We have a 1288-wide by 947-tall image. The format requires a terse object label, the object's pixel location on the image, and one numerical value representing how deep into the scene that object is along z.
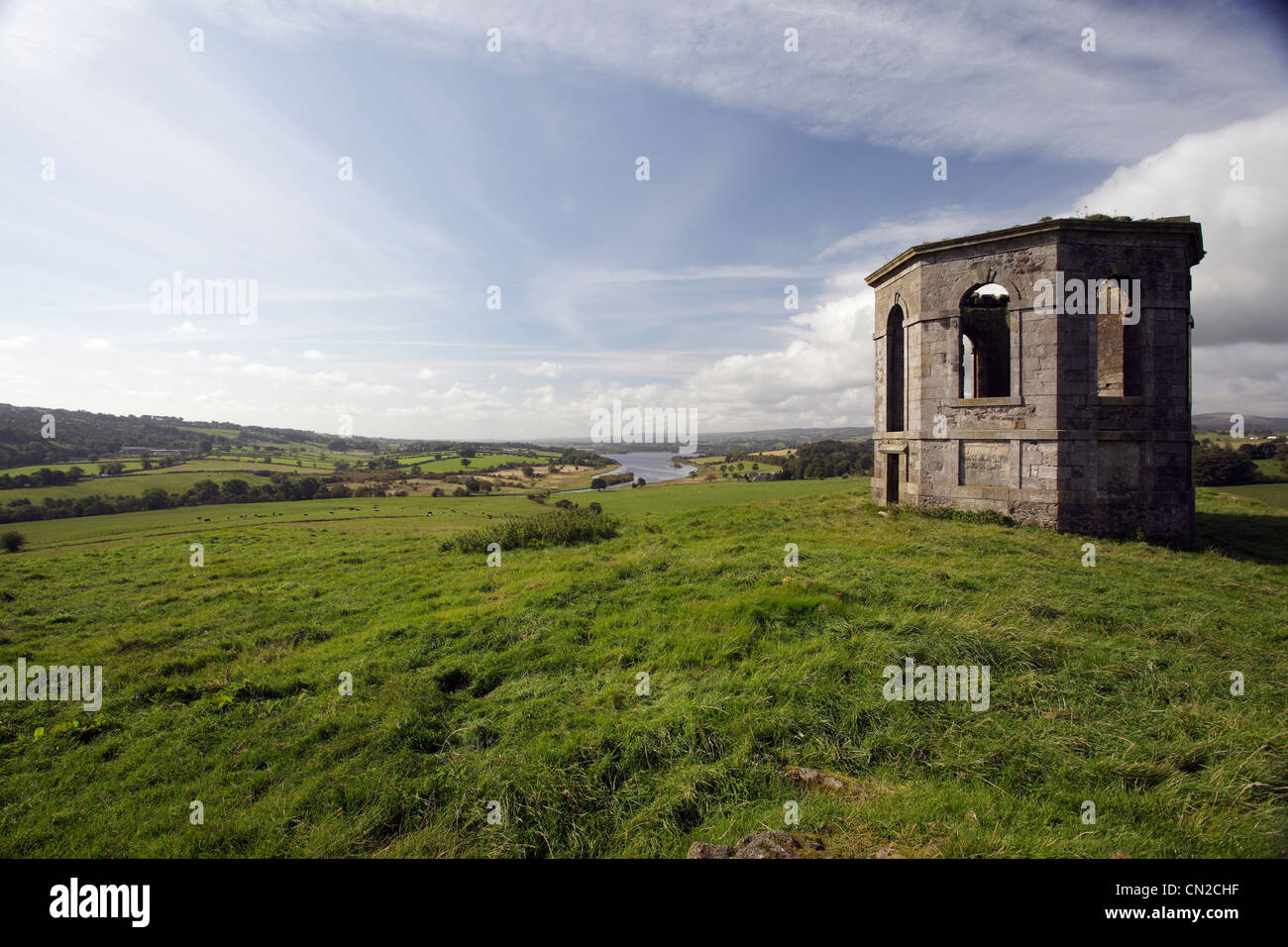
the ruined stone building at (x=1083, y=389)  14.02
